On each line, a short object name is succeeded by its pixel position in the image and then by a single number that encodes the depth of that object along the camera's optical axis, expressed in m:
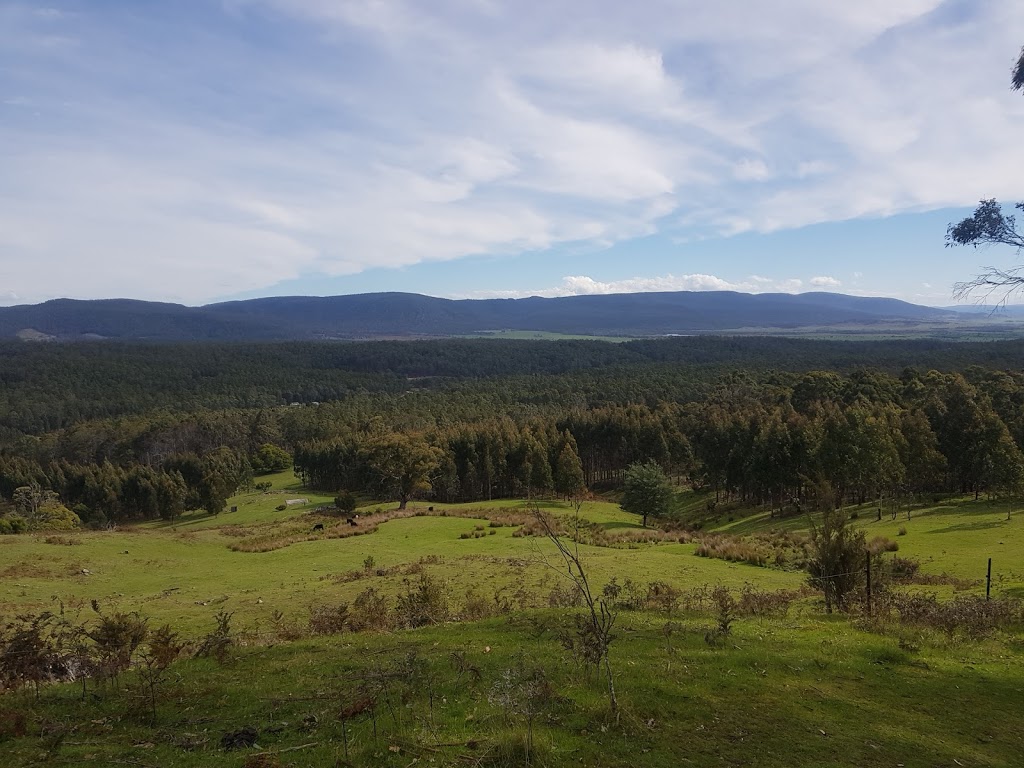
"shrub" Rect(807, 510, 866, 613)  16.30
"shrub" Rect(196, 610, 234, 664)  12.12
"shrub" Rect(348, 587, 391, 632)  15.02
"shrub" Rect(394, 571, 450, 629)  15.64
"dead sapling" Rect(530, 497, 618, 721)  8.08
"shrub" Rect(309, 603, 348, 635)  14.78
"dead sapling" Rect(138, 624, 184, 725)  9.72
